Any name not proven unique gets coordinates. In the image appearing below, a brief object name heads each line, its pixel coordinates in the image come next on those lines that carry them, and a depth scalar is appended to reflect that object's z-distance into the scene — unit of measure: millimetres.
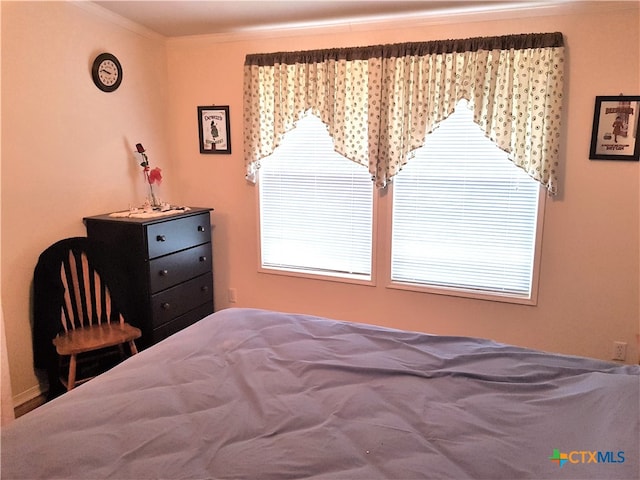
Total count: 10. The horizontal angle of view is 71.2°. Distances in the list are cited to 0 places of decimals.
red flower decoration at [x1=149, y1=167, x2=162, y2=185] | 3357
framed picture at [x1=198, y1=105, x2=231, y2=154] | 3643
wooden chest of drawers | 2922
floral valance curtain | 2789
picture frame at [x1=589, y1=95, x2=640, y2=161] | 2674
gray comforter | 1200
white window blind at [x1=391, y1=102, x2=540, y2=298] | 3004
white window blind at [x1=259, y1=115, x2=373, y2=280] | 3406
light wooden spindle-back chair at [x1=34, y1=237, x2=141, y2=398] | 2648
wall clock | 3027
